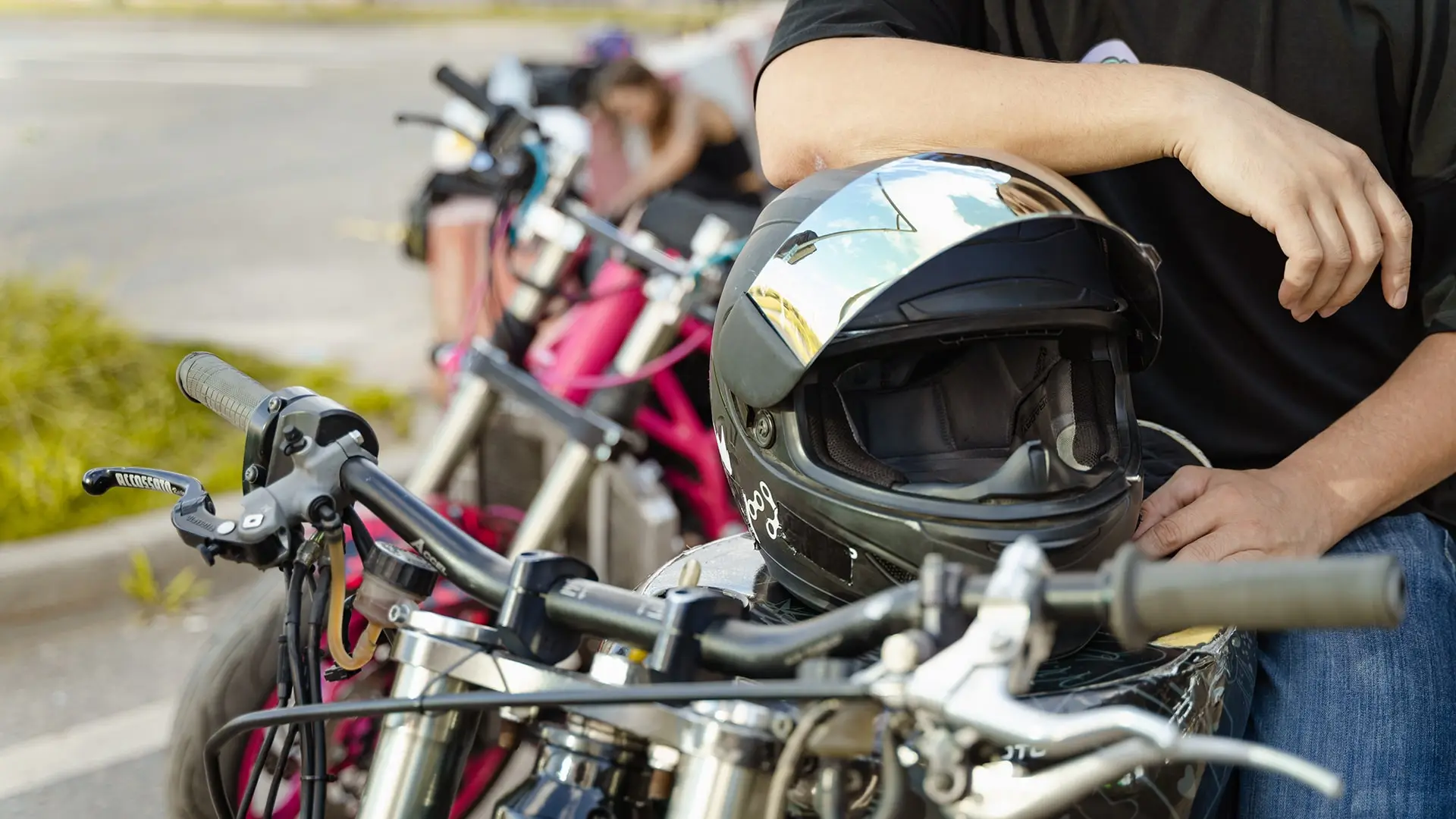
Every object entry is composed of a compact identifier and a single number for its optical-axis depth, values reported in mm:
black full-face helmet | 2113
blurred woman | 7062
